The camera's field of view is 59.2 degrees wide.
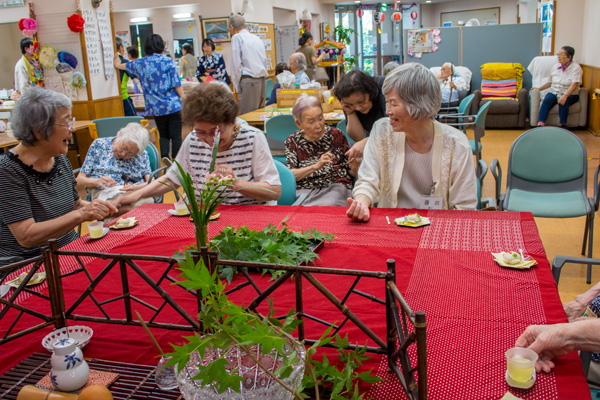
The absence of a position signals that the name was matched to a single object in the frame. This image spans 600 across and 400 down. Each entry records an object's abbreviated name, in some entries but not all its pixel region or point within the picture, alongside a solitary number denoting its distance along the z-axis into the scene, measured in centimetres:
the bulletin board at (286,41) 1384
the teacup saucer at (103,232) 226
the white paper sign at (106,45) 740
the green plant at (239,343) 91
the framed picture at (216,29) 1056
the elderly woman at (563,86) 855
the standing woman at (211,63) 888
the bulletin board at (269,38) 1174
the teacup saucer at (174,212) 255
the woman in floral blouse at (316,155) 340
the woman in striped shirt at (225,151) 259
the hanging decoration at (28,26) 688
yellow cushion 983
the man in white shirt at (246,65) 795
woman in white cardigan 243
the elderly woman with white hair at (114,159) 359
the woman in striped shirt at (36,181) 225
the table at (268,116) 533
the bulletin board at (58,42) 700
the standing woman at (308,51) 1023
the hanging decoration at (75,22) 673
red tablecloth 118
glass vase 98
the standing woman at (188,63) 1062
